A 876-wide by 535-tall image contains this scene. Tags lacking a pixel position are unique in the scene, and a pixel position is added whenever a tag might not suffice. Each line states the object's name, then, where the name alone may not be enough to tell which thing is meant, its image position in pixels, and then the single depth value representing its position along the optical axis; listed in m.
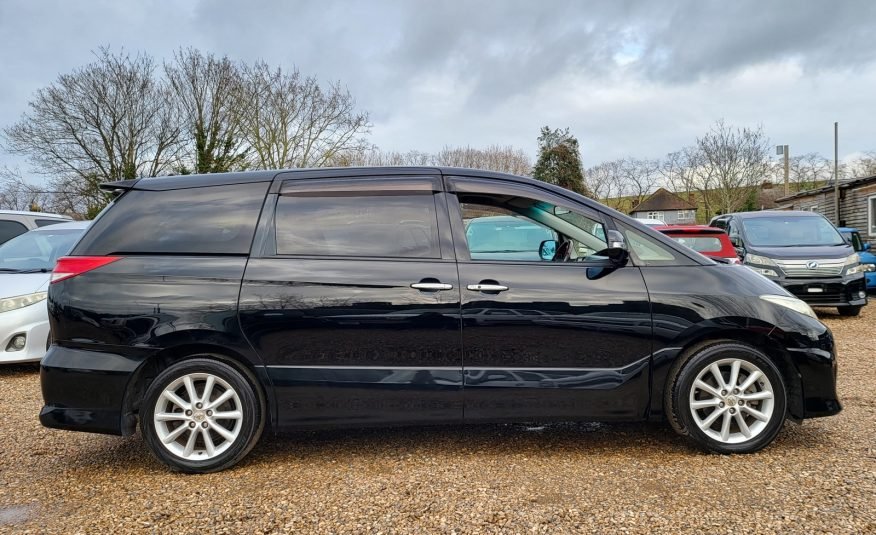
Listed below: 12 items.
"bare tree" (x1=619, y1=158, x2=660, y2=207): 48.79
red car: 7.35
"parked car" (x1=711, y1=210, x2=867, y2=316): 8.70
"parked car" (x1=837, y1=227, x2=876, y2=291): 10.03
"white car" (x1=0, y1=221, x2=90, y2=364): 5.70
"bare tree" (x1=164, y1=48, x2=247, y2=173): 26.14
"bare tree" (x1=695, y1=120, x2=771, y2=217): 34.62
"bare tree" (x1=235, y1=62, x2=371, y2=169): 26.44
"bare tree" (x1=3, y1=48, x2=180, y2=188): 23.86
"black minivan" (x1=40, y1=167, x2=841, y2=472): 3.15
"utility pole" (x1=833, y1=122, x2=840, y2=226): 18.02
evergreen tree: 40.19
